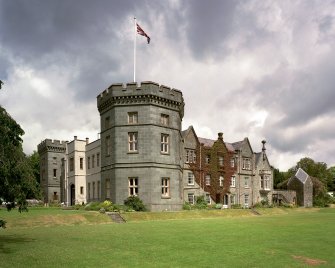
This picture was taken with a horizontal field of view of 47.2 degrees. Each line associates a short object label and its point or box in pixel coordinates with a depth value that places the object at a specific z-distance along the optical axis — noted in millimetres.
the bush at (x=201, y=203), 43125
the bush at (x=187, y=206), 40438
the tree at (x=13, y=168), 14430
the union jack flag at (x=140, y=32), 36906
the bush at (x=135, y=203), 35594
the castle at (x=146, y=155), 37406
